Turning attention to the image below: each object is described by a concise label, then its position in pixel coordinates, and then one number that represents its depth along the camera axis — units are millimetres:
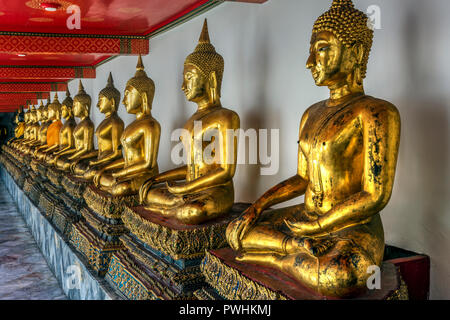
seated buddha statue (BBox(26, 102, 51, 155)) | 7945
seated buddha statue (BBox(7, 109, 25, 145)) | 12361
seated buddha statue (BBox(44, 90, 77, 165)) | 6149
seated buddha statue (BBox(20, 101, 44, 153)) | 8857
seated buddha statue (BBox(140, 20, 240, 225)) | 2475
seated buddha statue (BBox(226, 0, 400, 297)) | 1556
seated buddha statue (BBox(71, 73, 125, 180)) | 4227
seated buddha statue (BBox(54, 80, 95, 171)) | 5207
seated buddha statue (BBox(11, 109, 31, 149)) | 9828
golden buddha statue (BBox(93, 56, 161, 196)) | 3412
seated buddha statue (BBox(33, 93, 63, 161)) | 7242
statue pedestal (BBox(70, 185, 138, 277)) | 3319
